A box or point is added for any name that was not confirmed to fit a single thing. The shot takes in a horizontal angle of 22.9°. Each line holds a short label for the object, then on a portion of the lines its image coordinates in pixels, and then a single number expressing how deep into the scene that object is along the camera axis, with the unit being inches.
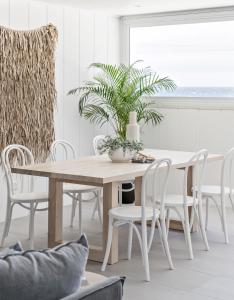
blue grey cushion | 68.1
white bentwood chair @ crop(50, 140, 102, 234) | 204.2
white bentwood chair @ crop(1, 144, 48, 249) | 186.4
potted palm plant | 261.1
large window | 264.8
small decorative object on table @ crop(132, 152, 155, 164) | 196.1
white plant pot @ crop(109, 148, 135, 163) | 195.0
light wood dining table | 169.2
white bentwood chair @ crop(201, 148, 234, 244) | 199.7
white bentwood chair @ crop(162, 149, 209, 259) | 182.7
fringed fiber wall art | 226.5
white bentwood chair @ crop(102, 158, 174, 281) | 164.6
